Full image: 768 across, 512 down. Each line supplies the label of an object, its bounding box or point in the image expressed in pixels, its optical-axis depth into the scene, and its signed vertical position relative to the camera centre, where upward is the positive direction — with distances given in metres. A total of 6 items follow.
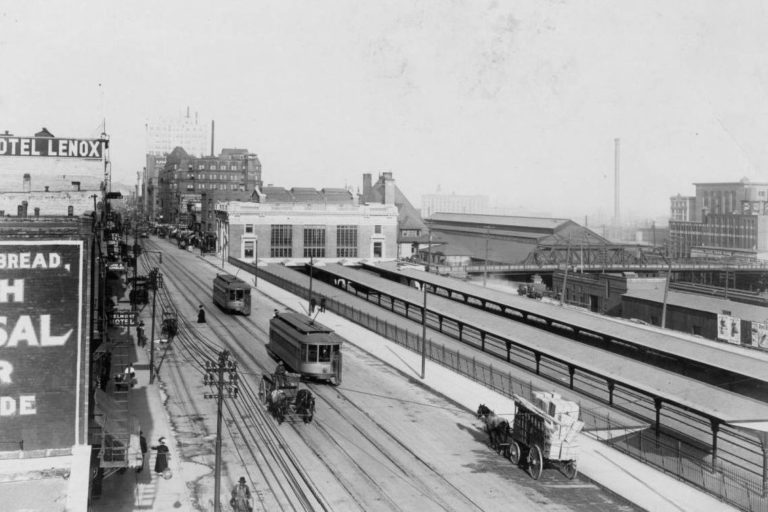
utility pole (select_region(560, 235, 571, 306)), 99.89 -1.94
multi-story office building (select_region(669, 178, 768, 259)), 125.42 +3.02
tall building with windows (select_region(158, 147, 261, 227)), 167.38 +14.39
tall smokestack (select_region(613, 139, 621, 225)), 160.02 +13.12
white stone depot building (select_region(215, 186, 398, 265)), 97.75 +0.51
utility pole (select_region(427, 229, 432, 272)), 114.70 -1.90
